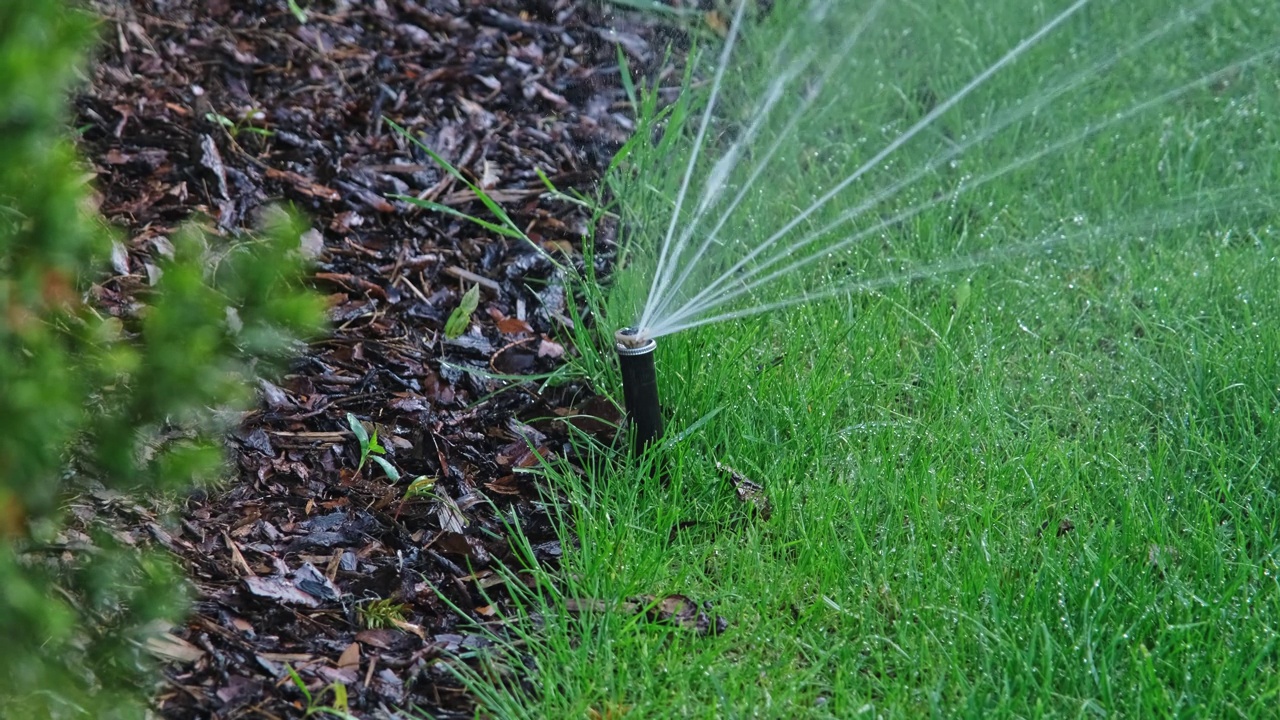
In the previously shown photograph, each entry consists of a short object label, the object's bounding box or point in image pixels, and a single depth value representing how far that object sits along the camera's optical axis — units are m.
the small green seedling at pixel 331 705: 4.01
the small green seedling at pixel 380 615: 4.48
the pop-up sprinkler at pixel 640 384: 4.88
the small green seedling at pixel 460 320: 6.00
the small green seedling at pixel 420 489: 5.03
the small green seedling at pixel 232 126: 6.82
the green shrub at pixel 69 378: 2.84
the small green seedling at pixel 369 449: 5.13
